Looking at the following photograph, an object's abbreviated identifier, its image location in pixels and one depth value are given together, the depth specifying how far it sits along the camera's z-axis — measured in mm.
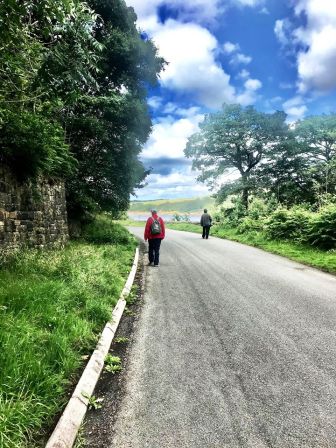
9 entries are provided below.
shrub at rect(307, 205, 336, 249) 15008
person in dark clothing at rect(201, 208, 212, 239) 23797
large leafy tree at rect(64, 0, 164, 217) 17016
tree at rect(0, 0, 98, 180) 5004
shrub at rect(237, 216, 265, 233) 24375
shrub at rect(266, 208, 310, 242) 17891
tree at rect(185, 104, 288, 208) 34438
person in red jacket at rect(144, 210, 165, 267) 12734
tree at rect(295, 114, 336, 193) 35747
